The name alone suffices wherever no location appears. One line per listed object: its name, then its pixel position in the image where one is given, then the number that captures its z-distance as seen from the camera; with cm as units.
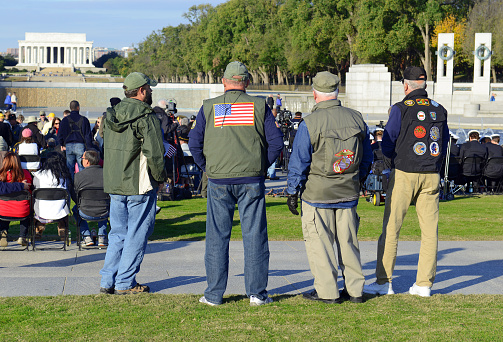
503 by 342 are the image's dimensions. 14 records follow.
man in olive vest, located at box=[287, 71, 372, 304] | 548
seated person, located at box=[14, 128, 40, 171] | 1245
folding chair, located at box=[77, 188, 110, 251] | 829
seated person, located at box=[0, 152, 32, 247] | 812
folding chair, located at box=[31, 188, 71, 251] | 807
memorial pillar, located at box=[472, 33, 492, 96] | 4982
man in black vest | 588
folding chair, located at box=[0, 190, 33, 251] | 805
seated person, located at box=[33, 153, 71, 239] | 811
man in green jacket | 571
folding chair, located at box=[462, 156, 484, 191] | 1431
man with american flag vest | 539
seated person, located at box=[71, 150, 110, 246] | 829
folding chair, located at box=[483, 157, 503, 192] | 1436
